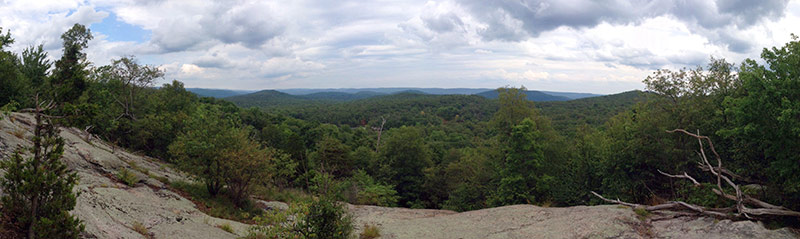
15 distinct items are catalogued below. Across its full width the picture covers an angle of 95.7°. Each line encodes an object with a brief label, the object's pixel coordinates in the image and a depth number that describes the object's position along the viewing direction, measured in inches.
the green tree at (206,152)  618.2
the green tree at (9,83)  776.1
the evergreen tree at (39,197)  231.1
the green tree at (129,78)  1149.7
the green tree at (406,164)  1551.4
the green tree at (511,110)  1071.6
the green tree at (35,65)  1227.9
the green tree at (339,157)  1600.6
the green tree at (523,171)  917.2
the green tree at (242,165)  607.5
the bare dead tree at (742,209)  373.4
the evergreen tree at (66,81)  258.2
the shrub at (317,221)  358.3
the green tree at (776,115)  388.2
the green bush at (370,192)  1054.9
